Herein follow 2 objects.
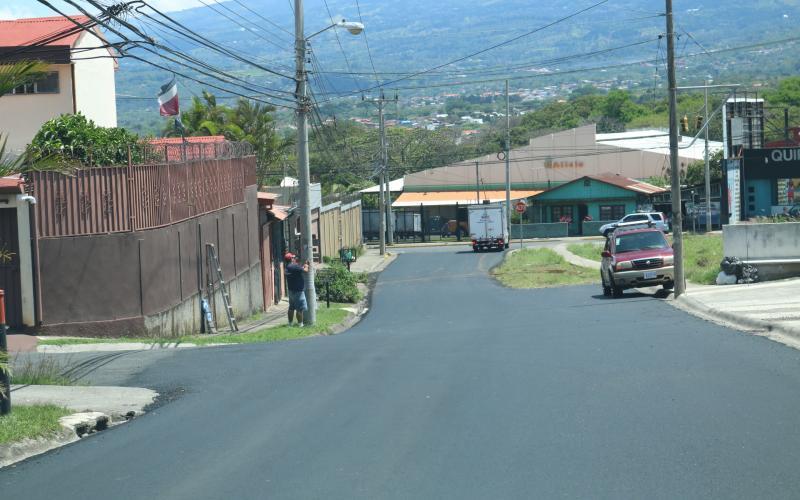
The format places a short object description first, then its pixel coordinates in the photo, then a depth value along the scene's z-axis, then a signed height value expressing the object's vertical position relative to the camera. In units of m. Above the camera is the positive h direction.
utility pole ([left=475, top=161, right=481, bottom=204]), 84.11 +2.79
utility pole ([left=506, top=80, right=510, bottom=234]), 76.26 +2.19
